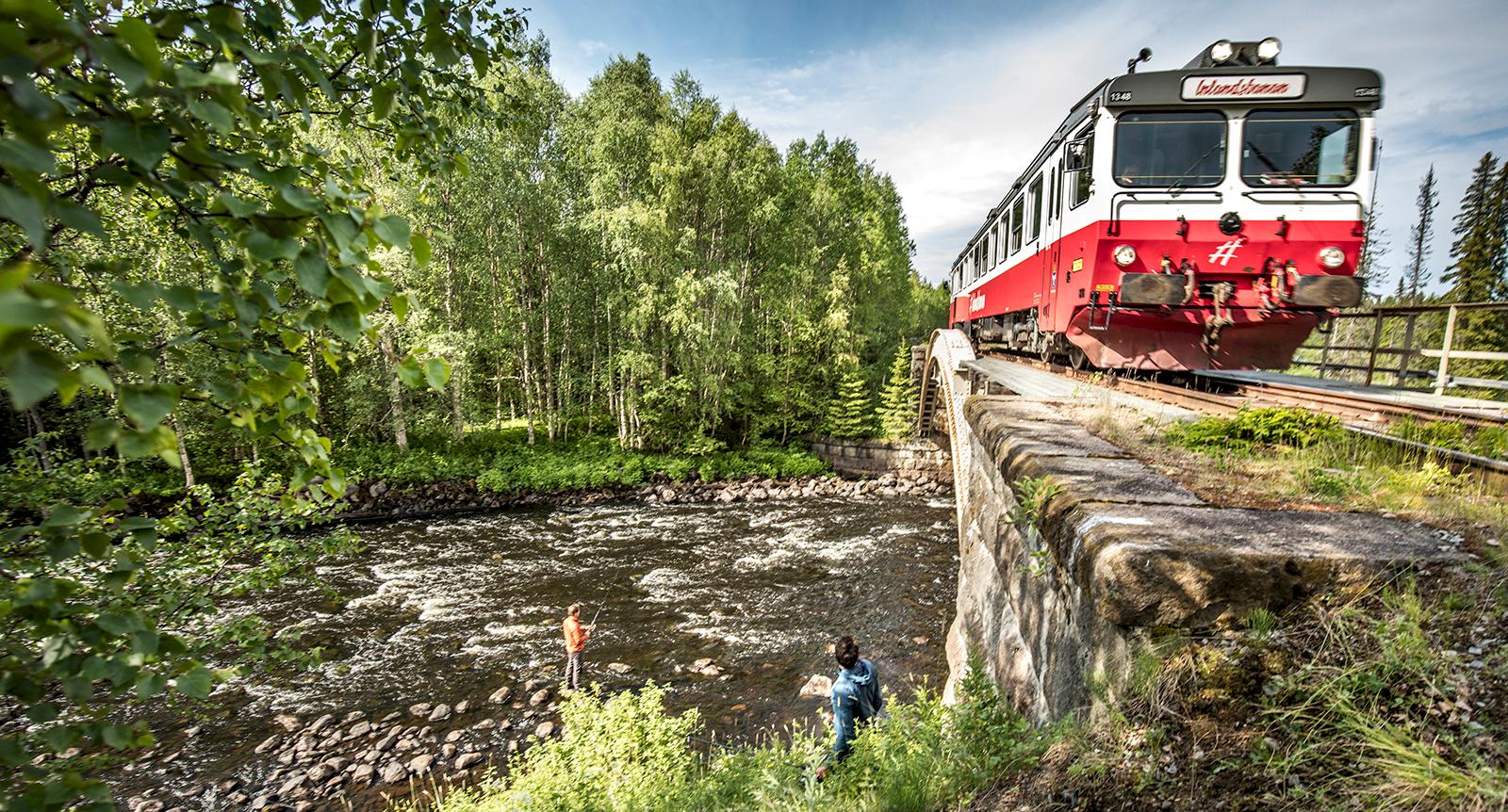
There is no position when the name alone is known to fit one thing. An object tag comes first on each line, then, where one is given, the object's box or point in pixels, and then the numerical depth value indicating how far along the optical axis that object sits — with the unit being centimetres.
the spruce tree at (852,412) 2325
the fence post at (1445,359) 614
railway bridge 189
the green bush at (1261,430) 359
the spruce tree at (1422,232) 3944
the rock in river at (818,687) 765
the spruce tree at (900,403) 2236
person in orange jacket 767
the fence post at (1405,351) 693
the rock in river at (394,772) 625
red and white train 617
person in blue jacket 428
